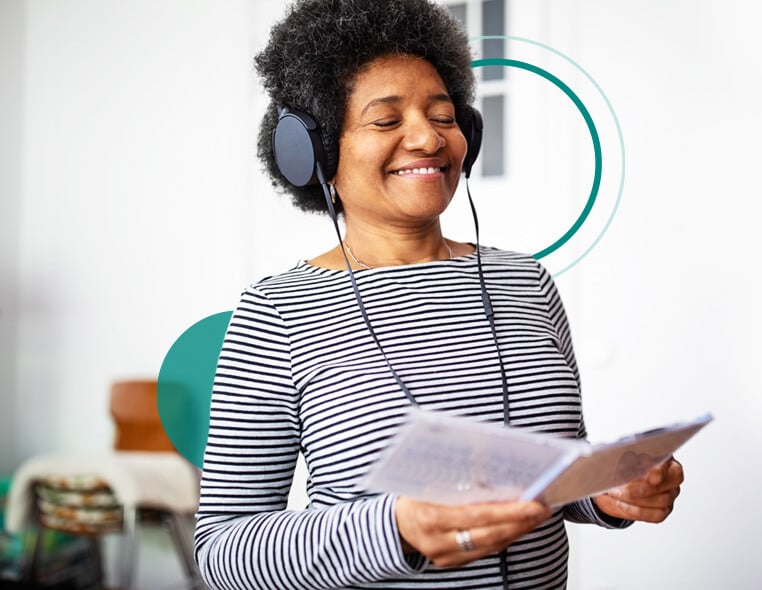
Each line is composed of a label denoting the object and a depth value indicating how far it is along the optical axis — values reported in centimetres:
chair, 265
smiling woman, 84
